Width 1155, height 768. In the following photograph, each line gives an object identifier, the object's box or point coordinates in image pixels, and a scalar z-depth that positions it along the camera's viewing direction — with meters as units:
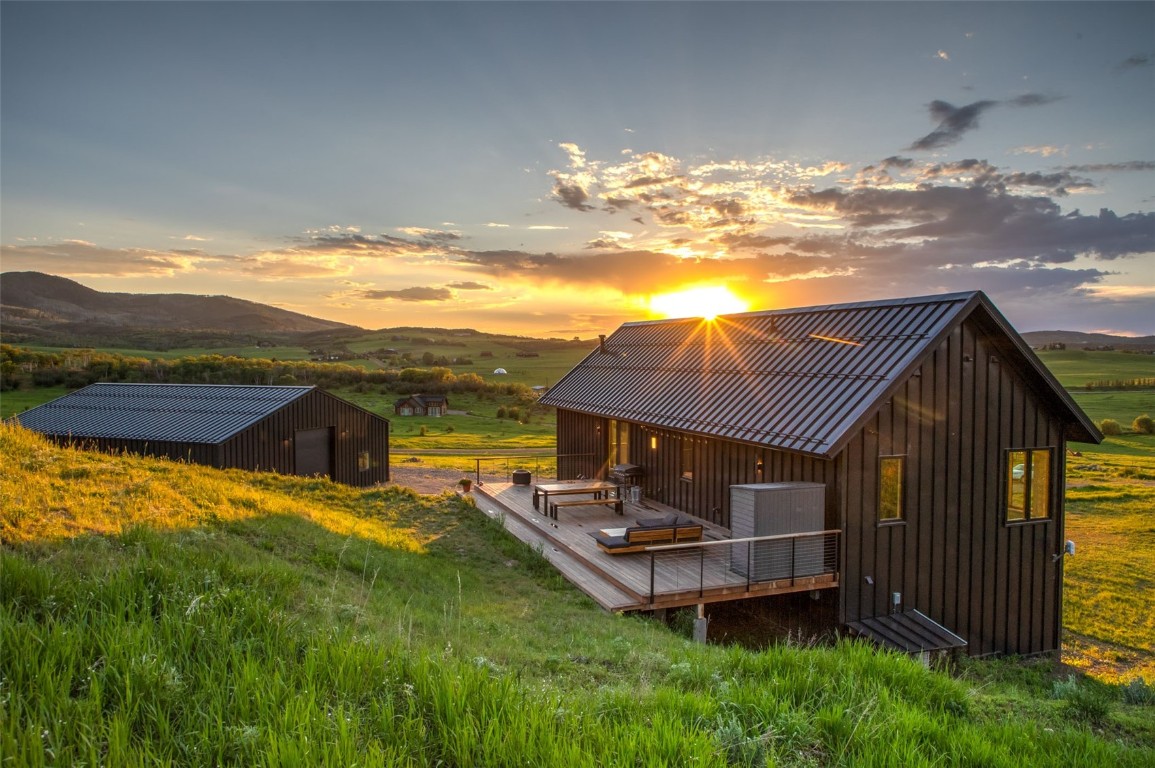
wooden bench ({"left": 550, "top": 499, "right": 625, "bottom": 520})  14.99
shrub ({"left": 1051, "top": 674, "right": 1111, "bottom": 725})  5.70
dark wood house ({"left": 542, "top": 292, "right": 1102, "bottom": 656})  10.88
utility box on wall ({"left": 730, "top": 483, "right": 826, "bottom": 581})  10.55
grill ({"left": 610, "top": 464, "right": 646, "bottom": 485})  16.64
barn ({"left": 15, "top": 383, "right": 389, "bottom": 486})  22.83
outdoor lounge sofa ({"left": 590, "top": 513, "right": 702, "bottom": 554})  11.88
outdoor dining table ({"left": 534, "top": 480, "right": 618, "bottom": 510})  15.70
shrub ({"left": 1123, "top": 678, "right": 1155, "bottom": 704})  7.10
